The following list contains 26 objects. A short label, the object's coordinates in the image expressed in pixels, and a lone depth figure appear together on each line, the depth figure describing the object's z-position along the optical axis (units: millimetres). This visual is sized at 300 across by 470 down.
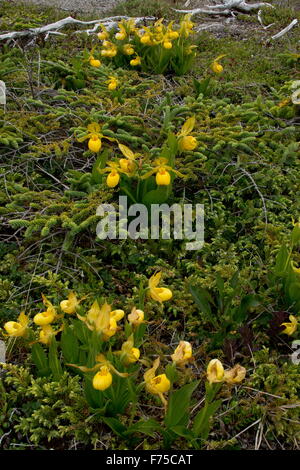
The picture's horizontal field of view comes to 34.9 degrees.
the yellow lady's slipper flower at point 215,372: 1630
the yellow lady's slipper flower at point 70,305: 1870
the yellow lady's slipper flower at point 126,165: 2580
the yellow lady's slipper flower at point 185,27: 3943
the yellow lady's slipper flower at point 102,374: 1612
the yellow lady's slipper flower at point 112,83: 3439
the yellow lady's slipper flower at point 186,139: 2720
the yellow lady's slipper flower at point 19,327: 1867
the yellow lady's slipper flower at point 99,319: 1673
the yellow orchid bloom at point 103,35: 4090
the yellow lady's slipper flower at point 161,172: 2518
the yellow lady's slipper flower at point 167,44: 3824
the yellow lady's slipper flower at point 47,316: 1869
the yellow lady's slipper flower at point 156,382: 1673
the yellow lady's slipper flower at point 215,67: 3779
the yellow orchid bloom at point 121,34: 3971
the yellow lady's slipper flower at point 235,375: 1648
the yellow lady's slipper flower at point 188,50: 4027
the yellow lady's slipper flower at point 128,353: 1709
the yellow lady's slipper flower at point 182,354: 1704
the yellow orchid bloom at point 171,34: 3830
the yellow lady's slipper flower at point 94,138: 2729
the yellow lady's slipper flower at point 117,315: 1852
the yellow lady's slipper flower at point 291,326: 2131
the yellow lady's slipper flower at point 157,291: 1968
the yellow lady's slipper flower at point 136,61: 3951
